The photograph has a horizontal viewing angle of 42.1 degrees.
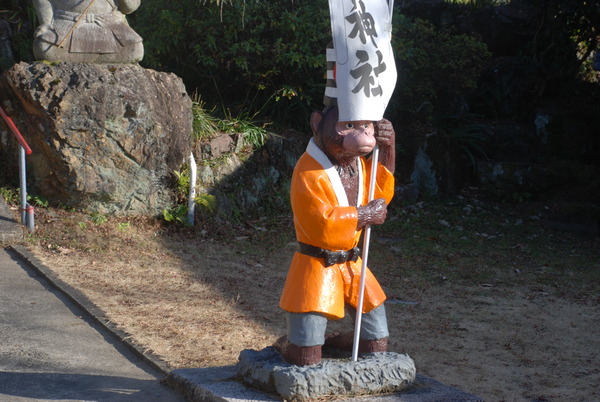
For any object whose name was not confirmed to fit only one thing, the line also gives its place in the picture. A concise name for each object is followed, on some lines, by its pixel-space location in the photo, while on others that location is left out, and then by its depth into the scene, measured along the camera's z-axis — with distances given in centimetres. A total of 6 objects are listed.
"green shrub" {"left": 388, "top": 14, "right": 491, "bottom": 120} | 1043
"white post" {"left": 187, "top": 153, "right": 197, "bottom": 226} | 845
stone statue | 831
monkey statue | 396
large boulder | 805
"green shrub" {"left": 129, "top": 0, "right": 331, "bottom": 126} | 958
